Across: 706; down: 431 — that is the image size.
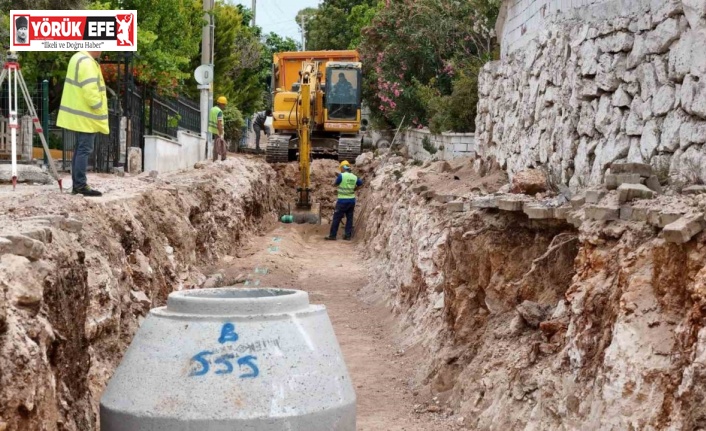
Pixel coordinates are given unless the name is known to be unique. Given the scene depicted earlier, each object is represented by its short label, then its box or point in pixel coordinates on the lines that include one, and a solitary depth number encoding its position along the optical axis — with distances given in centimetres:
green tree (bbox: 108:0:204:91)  2333
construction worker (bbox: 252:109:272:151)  3518
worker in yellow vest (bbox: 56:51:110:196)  1195
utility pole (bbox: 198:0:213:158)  2692
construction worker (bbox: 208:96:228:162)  2465
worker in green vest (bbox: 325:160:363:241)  2480
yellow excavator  2695
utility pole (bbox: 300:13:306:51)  7007
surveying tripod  1203
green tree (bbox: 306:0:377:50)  5100
